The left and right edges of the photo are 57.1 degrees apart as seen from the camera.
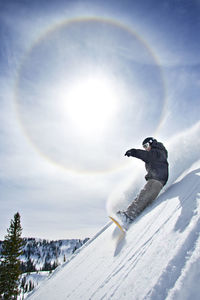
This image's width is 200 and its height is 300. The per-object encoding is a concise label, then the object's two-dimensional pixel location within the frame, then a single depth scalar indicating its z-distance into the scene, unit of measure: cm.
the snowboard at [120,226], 427
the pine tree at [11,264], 2014
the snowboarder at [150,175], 473
